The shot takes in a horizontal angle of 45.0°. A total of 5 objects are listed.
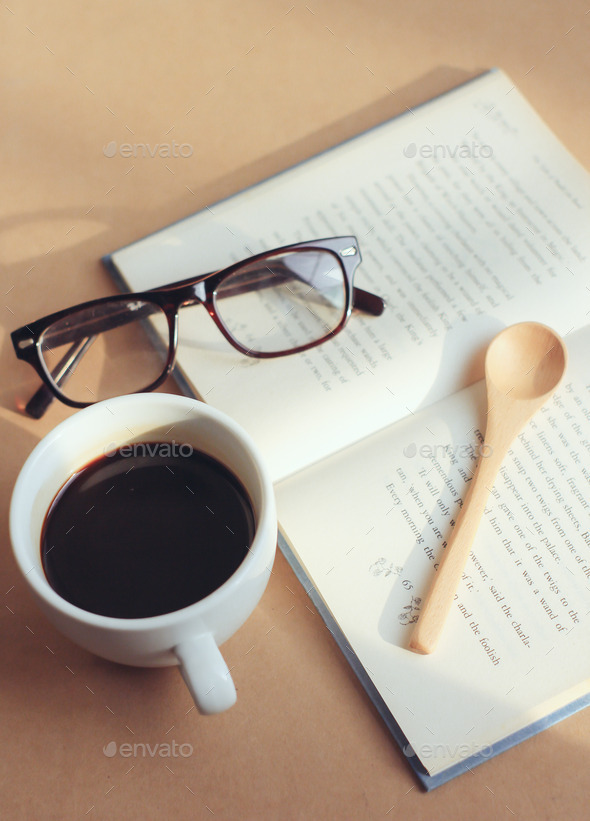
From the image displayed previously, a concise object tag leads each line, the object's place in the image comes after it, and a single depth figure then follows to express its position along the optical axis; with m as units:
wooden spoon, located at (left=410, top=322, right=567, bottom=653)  0.49
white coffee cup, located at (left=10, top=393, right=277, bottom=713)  0.36
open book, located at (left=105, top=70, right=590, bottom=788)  0.46
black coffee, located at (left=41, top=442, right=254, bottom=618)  0.41
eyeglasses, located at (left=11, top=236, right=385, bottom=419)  0.55
